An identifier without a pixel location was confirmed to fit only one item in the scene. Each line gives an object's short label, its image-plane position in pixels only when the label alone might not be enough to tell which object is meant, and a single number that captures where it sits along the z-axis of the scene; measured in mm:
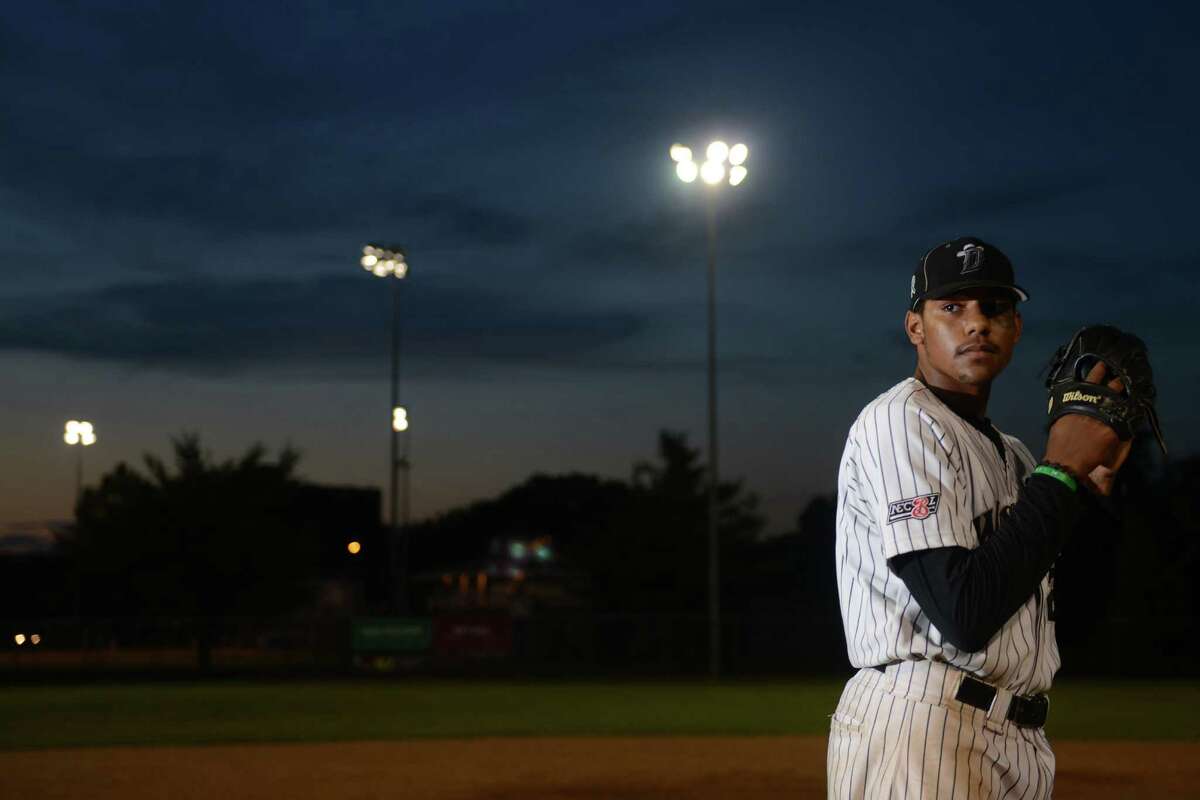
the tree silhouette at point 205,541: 36594
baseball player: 2062
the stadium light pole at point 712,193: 23438
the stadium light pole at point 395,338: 32969
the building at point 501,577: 65438
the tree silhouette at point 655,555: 42000
